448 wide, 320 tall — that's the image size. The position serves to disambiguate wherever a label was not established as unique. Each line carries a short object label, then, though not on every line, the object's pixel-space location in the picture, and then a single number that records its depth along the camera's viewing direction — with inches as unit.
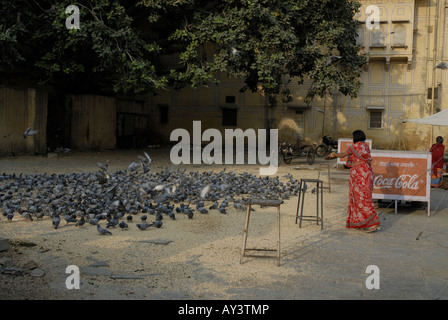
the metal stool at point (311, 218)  309.3
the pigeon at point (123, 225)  286.1
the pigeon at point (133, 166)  386.4
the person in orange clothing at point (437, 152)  537.3
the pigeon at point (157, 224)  296.8
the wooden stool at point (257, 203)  221.8
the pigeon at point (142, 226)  286.8
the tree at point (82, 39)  597.6
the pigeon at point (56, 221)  281.9
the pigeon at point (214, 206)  365.4
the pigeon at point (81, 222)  291.3
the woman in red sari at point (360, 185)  308.8
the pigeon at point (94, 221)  293.3
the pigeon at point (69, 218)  293.4
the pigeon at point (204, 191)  390.2
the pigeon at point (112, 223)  288.7
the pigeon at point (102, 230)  269.7
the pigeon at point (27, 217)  305.3
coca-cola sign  371.2
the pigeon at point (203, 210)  346.3
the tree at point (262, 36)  650.2
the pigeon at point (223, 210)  351.9
